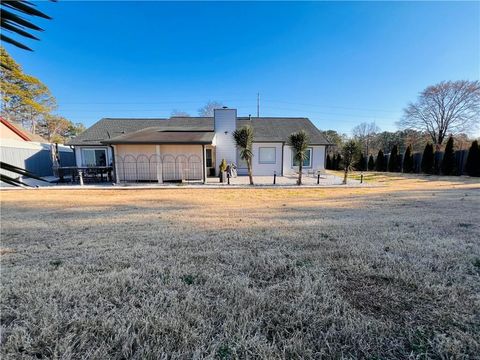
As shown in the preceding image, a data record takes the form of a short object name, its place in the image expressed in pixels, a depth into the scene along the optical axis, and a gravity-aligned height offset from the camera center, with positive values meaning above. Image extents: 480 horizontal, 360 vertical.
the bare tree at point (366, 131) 40.44 +4.83
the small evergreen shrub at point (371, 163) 27.17 -0.67
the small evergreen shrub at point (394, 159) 24.02 -0.17
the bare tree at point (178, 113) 37.18 +7.40
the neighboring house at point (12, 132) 17.36 +2.11
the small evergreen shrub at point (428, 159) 20.11 -0.15
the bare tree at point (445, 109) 26.64 +6.00
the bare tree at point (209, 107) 35.82 +8.05
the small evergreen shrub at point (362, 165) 27.02 -0.90
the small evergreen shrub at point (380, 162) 25.64 -0.52
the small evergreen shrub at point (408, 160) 22.31 -0.26
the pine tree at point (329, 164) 28.52 -0.81
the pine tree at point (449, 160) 18.20 -0.22
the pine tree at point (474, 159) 16.66 -0.13
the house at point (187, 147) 13.53 +0.74
